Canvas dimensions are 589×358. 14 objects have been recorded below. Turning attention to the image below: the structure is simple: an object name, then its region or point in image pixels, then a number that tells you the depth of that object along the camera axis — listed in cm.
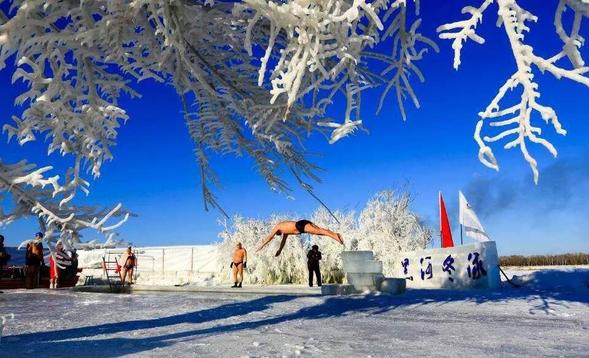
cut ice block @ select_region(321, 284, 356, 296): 1238
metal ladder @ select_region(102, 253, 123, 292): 1712
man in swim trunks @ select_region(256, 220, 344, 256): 1080
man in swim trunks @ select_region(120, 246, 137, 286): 1877
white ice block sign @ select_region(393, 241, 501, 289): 1362
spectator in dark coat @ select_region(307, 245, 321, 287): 1817
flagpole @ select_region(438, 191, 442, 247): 1880
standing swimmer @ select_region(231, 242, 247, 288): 1792
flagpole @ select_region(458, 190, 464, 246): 1628
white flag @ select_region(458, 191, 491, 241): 1555
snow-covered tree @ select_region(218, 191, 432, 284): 2117
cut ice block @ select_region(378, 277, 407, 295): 1192
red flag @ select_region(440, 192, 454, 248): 1836
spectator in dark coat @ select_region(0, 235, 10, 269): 1507
